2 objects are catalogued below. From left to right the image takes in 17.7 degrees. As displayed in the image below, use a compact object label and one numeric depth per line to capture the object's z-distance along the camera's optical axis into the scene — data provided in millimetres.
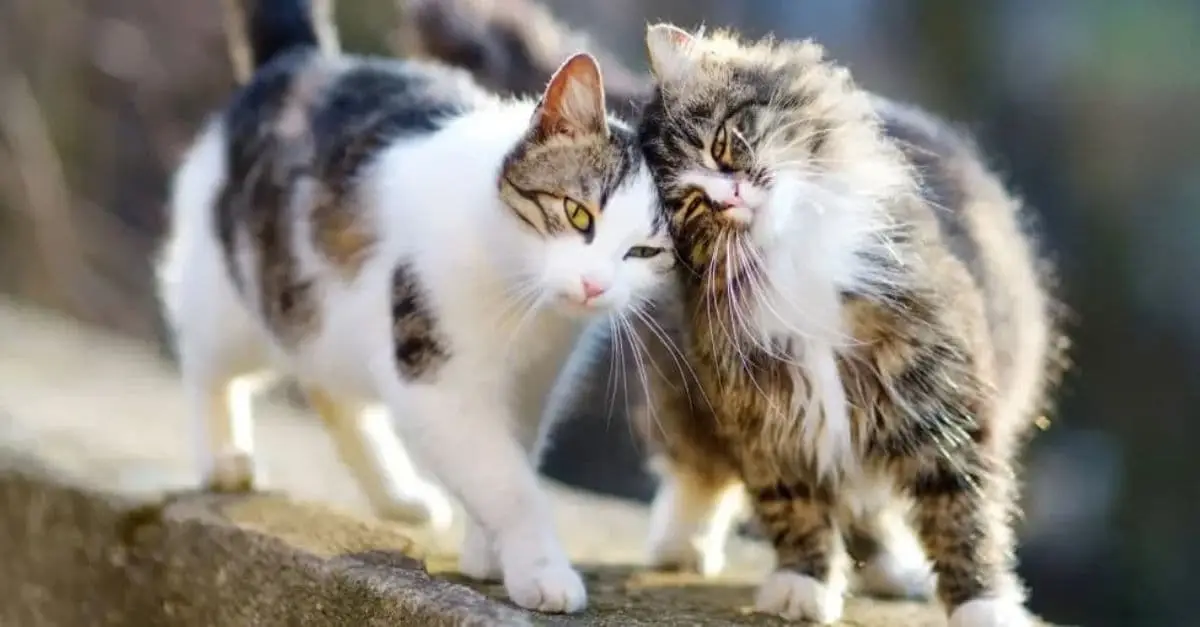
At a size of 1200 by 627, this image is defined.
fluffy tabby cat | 1969
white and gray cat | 1979
